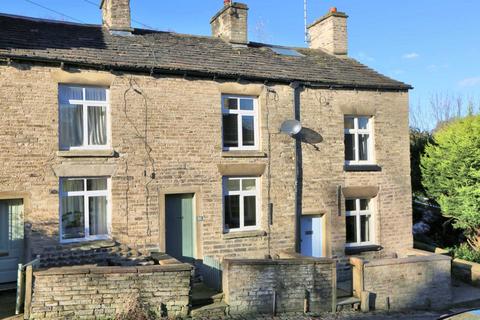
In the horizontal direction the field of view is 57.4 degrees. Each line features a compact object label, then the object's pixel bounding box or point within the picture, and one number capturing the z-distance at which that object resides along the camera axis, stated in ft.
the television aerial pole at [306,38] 70.08
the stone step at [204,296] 32.12
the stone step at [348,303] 35.55
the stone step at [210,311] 30.63
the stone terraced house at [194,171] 33.76
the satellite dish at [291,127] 43.27
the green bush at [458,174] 50.21
